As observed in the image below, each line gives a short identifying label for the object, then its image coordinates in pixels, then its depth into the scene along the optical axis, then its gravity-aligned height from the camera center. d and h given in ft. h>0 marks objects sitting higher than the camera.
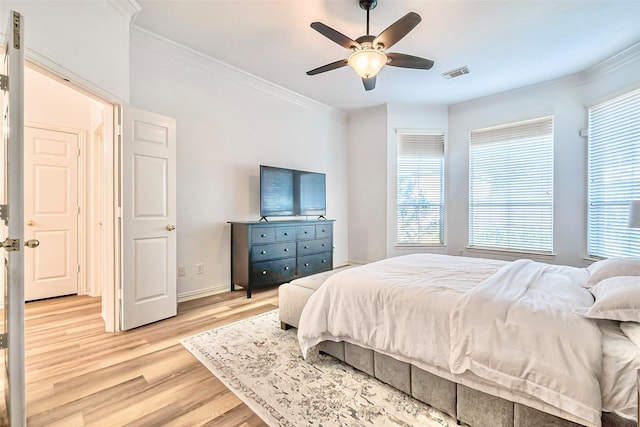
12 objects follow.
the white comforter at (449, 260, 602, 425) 3.84 -1.91
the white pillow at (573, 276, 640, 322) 4.08 -1.31
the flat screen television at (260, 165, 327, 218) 13.23 +0.94
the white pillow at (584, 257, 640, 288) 5.71 -1.13
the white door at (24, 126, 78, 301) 11.44 +0.00
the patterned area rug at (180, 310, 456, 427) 5.13 -3.54
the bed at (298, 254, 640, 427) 3.85 -2.02
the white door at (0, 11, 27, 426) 4.50 -0.24
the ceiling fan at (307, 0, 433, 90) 7.13 +4.35
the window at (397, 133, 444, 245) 16.62 +1.28
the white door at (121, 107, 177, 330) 8.70 -0.20
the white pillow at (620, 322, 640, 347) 3.85 -1.60
